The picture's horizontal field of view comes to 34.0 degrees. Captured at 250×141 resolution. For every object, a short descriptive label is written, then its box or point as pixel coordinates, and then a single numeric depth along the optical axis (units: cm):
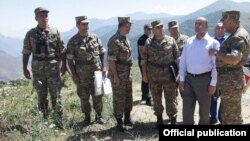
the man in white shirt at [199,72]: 629
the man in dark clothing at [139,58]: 923
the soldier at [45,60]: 763
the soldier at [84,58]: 771
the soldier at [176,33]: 833
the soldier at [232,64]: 561
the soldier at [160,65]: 725
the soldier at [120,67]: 736
